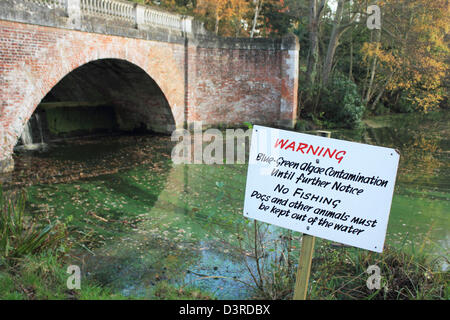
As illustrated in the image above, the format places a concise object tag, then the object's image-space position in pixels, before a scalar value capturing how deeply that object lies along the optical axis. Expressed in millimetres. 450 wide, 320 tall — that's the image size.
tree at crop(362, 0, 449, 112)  18016
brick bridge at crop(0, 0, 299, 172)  10000
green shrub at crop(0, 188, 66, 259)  4504
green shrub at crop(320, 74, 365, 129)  19120
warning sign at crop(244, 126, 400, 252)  3076
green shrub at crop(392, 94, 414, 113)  27416
